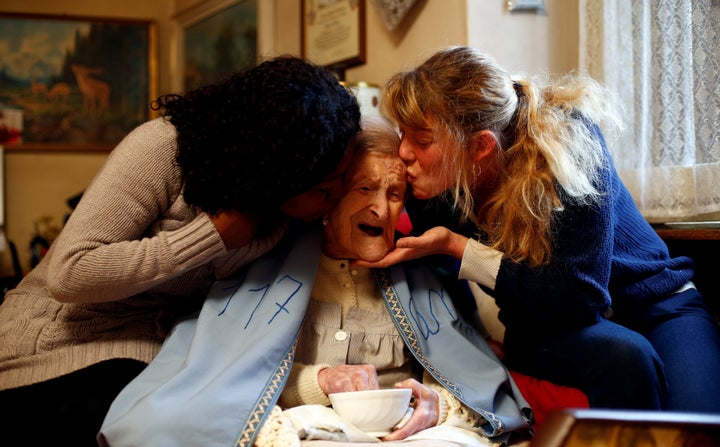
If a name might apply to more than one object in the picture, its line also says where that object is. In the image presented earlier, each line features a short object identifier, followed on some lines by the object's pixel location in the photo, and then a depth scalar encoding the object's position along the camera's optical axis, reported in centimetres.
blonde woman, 157
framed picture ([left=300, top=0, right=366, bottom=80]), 331
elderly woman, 140
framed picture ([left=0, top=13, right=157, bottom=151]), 469
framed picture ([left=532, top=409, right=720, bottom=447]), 72
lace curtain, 199
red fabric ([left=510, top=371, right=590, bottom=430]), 164
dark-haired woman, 142
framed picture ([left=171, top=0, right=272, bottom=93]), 421
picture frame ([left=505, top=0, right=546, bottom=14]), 257
